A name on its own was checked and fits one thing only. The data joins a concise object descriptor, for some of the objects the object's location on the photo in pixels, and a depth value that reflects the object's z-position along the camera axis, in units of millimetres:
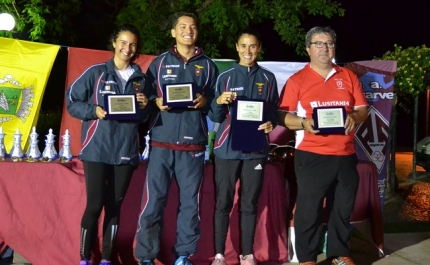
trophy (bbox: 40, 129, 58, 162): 5363
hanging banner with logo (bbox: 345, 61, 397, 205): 6805
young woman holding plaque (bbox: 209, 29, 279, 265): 4914
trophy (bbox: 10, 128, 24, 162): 5309
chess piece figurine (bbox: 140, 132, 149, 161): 5366
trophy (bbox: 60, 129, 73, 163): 5316
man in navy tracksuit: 4777
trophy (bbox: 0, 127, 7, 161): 5398
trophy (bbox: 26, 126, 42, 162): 5329
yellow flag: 6453
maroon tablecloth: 5055
